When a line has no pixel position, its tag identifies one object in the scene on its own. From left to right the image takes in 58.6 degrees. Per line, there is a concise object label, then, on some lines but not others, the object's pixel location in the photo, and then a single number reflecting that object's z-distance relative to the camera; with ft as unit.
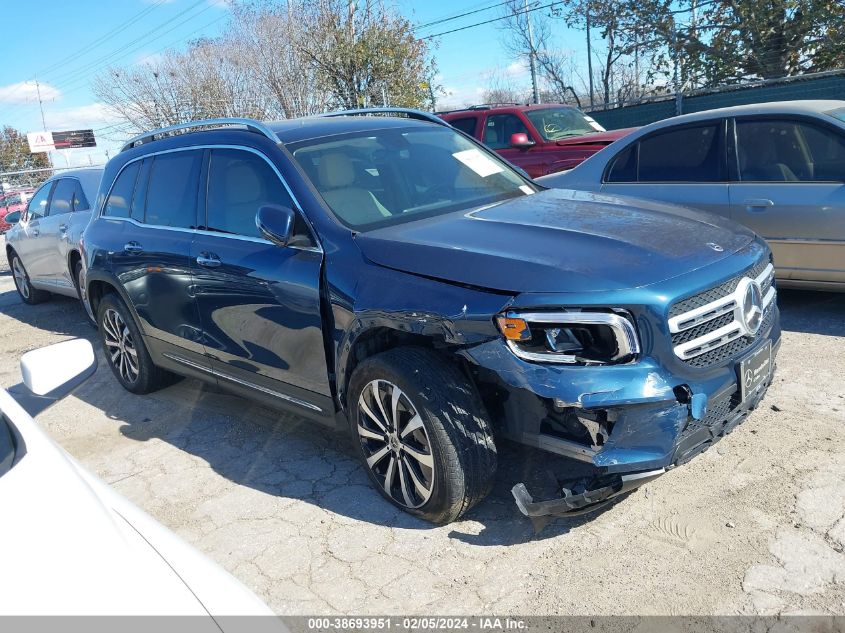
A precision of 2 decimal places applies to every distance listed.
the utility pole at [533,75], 64.08
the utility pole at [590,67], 65.10
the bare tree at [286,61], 64.34
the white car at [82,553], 5.51
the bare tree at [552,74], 78.55
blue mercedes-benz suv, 9.54
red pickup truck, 32.96
